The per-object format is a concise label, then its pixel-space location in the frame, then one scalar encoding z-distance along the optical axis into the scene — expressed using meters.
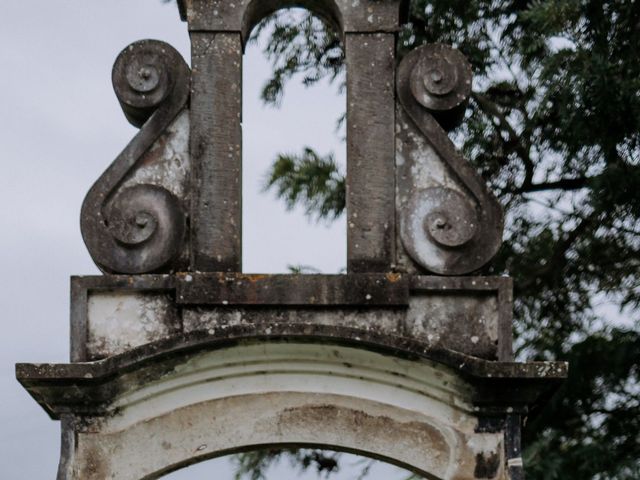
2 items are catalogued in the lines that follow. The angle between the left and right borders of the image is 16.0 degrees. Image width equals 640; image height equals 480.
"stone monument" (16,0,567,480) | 8.32
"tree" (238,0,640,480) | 11.01
